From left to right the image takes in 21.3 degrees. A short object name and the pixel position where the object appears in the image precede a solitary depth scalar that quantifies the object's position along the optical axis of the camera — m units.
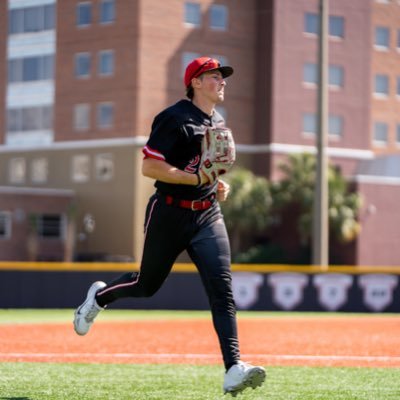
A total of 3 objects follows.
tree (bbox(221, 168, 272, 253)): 50.25
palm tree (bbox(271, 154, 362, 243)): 50.16
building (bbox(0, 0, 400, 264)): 51.47
